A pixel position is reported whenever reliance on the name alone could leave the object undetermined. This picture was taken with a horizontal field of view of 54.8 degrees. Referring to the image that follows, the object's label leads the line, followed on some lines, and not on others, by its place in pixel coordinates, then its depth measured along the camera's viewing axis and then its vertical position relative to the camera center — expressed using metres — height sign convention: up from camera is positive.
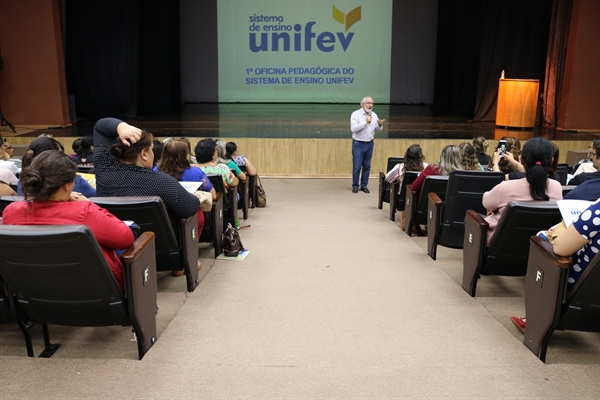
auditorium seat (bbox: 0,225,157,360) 2.13 -0.86
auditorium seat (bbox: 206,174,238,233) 4.54 -1.09
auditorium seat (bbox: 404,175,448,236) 4.27 -1.03
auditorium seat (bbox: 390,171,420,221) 5.01 -1.14
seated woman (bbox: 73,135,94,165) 4.96 -0.72
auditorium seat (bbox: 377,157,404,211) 5.91 -1.19
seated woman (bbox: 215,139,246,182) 5.09 -0.83
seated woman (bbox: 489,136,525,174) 4.21 -0.65
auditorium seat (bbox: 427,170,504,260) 3.83 -0.90
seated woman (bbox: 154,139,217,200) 3.83 -0.66
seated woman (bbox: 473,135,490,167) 5.00 -0.66
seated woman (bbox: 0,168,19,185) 3.79 -0.73
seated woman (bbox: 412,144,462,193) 4.32 -0.71
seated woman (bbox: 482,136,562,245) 2.96 -0.62
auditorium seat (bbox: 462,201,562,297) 2.91 -0.92
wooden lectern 9.56 -0.51
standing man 6.93 -0.85
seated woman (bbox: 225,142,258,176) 5.49 -0.88
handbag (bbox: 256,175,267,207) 5.92 -1.32
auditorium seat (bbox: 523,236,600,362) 2.34 -0.95
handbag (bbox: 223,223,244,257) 4.12 -1.24
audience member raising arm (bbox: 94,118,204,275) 3.02 -0.54
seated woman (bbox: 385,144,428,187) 4.94 -0.79
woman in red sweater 2.21 -0.55
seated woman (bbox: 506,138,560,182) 3.32 -0.65
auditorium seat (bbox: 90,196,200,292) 2.84 -0.88
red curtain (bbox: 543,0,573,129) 9.57 +0.18
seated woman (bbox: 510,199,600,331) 2.22 -0.68
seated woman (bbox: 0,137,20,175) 3.91 -0.69
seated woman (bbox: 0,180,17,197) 3.48 -0.75
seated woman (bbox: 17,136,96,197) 3.29 -0.56
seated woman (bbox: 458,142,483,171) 4.27 -0.65
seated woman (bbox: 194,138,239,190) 4.41 -0.73
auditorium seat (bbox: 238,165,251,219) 5.29 -1.17
